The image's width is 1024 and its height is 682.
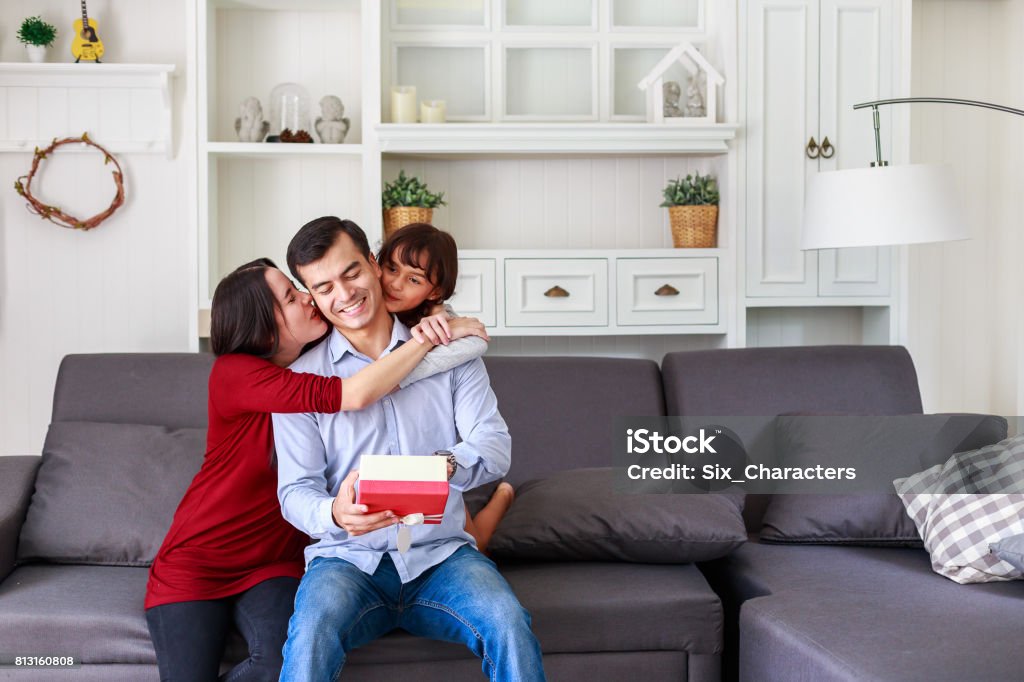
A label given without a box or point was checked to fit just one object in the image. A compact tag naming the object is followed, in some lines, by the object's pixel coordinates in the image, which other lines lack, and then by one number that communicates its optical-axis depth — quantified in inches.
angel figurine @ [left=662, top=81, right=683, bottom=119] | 128.5
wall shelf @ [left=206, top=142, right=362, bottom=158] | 122.3
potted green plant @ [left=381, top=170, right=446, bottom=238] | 123.9
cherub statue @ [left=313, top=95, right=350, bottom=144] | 127.0
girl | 76.3
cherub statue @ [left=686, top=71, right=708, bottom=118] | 127.7
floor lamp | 106.3
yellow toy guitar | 125.6
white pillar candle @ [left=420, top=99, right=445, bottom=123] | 125.0
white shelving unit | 124.6
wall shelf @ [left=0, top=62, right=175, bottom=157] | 128.3
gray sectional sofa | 73.7
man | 67.5
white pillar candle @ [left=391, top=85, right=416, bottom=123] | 124.3
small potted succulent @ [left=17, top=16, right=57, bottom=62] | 124.9
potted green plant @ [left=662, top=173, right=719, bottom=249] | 129.0
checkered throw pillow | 82.5
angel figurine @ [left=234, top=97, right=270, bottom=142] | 124.8
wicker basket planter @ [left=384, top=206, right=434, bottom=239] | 123.6
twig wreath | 127.6
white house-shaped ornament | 126.0
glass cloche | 126.3
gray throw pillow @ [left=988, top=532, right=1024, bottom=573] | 79.1
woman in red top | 73.8
